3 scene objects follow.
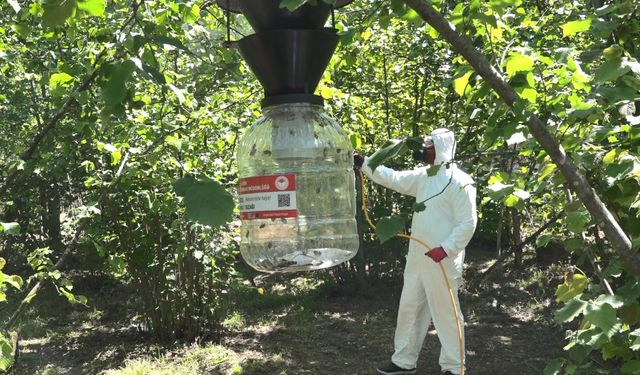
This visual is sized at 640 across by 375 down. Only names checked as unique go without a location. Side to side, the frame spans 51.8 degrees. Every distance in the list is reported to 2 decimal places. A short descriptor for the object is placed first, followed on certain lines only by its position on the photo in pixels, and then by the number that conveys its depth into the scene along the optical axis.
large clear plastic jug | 1.44
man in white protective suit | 4.93
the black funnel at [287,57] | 1.37
